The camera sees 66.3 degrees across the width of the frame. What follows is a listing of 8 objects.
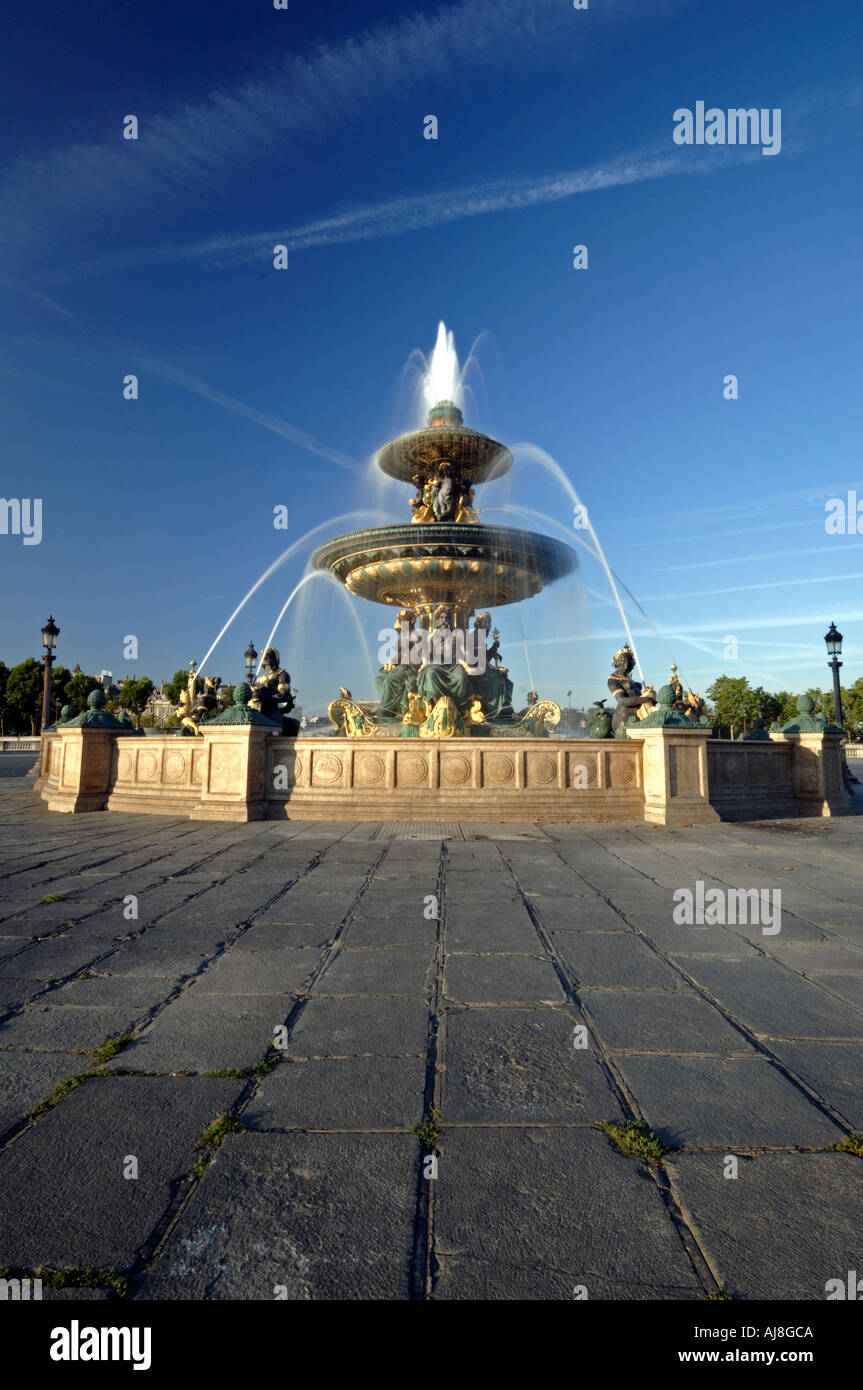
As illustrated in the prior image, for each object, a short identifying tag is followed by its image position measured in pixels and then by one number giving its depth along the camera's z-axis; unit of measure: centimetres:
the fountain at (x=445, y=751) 1171
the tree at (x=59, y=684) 6885
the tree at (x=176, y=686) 7128
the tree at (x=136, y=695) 7712
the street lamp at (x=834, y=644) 2041
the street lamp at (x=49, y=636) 2408
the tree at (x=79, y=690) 6584
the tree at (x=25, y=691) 6775
